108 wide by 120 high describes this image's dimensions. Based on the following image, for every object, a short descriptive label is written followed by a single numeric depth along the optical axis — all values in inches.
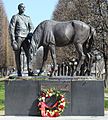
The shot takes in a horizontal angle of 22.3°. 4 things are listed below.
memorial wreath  384.8
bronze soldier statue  414.6
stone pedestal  390.1
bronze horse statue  412.9
